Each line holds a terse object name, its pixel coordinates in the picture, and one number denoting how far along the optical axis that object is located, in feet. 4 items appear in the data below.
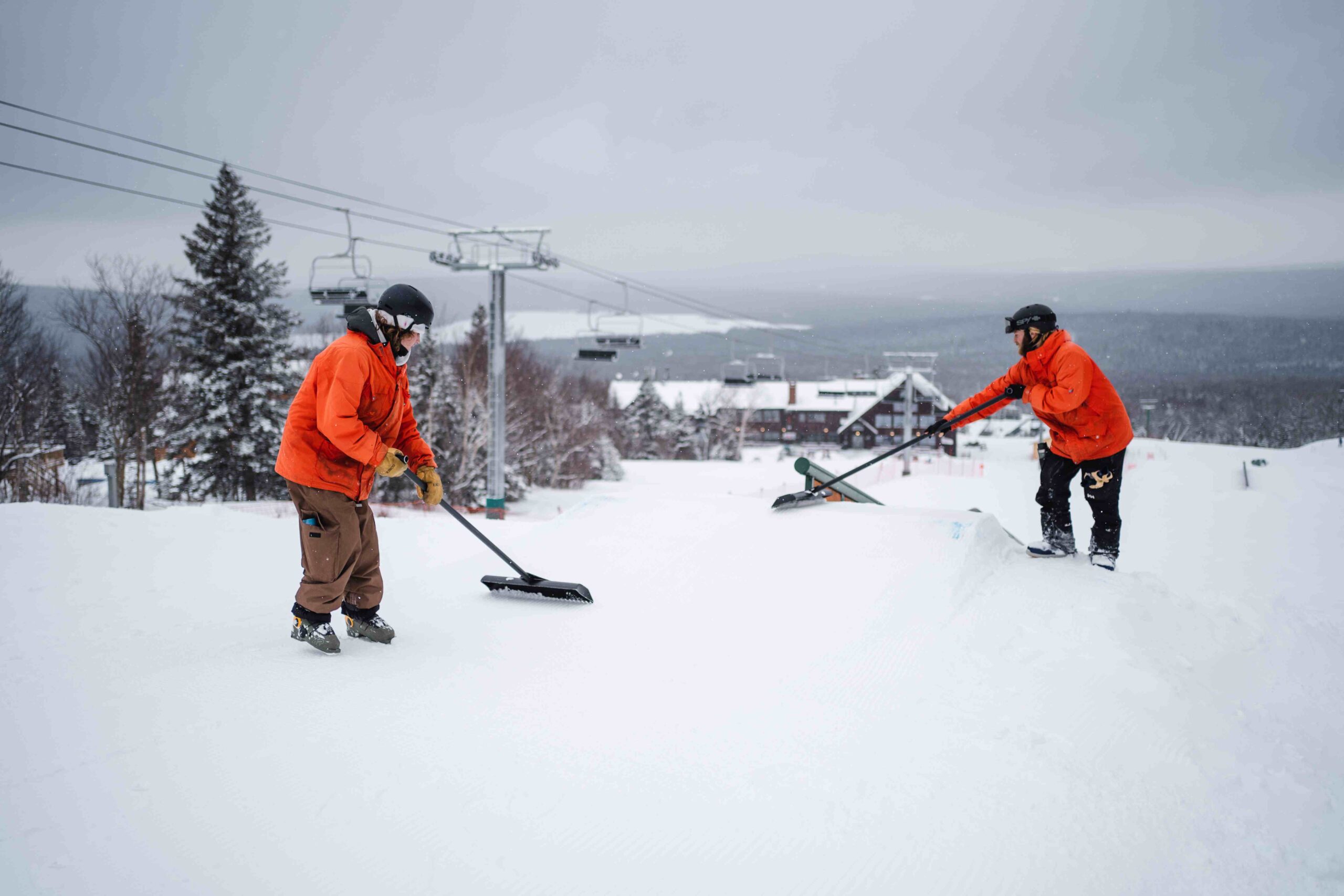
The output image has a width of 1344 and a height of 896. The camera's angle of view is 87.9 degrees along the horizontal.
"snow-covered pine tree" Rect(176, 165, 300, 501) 70.23
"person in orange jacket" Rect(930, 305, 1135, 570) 14.67
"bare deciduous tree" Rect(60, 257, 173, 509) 71.31
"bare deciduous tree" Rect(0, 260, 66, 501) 56.03
